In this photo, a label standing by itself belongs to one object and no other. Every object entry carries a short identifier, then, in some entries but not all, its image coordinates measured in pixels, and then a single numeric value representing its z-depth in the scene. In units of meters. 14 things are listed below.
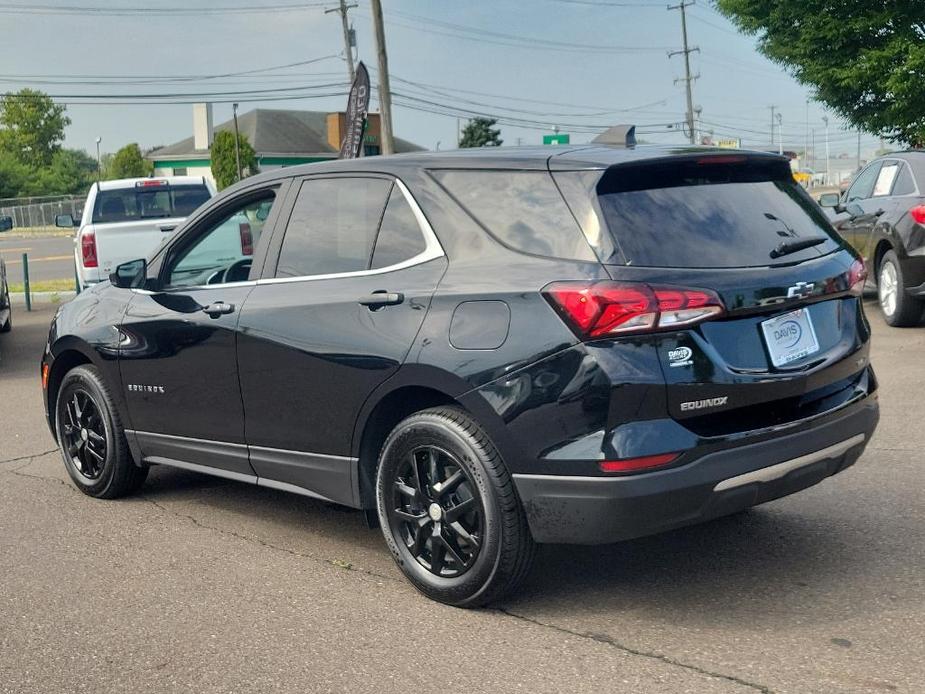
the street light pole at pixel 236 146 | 65.29
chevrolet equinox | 3.92
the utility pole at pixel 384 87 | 28.53
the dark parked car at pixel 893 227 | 11.19
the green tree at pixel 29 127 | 111.62
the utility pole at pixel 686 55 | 80.00
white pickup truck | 14.22
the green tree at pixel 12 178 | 91.76
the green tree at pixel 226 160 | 68.06
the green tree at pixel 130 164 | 89.19
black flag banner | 23.75
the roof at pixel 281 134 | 79.69
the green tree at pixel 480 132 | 74.31
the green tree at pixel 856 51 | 19.34
